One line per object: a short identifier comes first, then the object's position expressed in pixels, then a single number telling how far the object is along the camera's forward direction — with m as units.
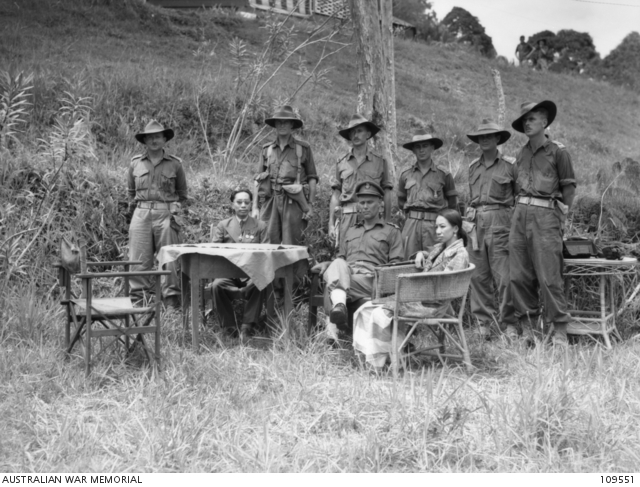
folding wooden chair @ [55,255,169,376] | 5.05
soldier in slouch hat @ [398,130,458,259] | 6.89
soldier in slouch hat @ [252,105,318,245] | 7.30
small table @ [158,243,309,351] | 5.72
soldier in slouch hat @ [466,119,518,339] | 6.69
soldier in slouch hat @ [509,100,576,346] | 6.27
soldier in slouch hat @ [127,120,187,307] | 7.30
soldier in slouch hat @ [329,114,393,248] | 6.93
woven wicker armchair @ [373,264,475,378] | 5.33
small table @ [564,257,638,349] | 6.36
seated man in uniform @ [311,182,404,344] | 6.00
